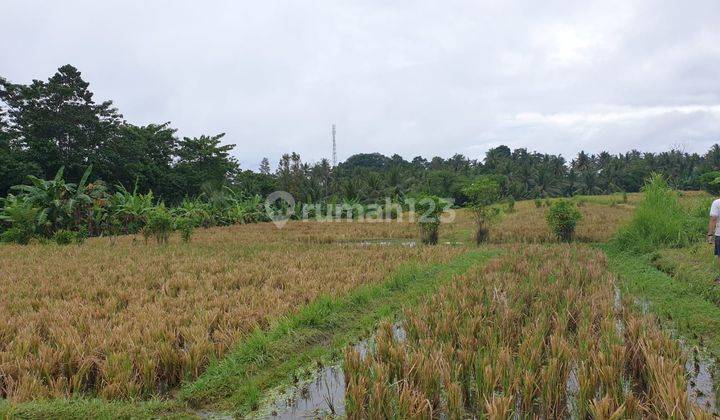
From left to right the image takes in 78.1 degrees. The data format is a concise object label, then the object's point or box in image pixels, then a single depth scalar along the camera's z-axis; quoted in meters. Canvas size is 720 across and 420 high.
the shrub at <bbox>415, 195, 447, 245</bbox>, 13.12
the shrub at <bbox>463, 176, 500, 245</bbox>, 13.20
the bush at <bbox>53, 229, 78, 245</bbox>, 13.24
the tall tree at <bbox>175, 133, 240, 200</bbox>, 30.12
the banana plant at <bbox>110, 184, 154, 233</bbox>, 15.99
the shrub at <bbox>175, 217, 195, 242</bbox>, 13.72
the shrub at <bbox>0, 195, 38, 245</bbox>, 13.56
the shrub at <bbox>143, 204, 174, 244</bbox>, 13.03
